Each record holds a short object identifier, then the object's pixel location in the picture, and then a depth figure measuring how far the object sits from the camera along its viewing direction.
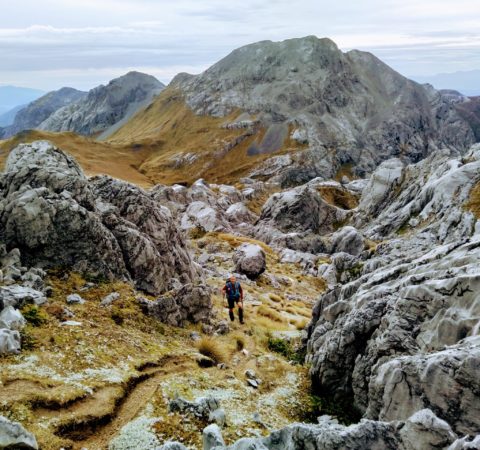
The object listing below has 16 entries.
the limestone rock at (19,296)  20.69
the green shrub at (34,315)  19.98
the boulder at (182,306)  25.31
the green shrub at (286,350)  25.48
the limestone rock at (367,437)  10.30
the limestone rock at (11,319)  18.80
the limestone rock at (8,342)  17.44
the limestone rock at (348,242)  65.00
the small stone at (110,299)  24.39
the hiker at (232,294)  30.41
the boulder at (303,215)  87.38
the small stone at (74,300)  23.52
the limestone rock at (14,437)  11.95
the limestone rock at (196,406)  15.78
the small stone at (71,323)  20.62
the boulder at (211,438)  12.66
